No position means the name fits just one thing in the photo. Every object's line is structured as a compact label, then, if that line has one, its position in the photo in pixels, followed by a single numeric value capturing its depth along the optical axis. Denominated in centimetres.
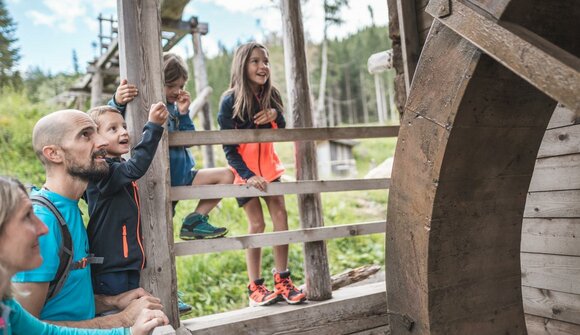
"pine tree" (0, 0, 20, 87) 1768
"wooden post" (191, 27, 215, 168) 861
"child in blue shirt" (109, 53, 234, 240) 291
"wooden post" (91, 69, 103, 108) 1048
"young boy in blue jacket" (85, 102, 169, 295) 226
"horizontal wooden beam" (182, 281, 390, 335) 280
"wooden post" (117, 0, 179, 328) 259
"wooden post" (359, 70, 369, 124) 4656
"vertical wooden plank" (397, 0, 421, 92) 311
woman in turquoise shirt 134
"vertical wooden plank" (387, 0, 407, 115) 328
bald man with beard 196
